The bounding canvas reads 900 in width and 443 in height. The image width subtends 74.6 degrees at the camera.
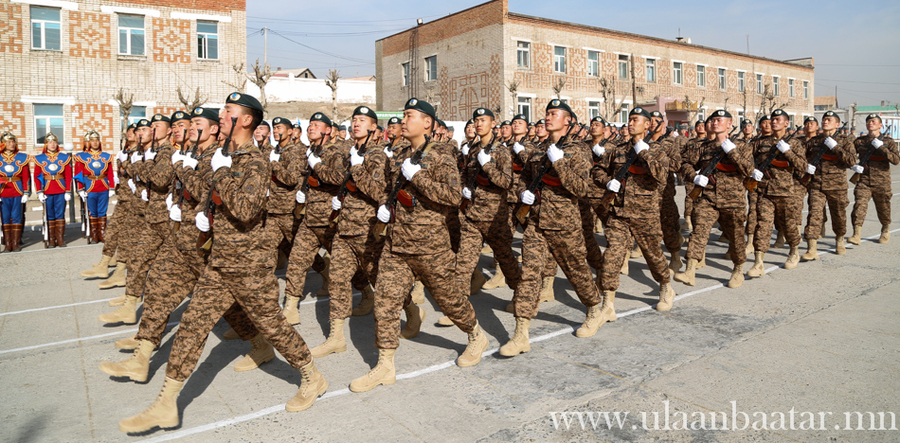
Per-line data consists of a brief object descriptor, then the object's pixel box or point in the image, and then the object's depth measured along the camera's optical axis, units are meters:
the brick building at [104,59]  20.08
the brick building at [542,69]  30.38
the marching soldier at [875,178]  9.23
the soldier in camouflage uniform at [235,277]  3.54
